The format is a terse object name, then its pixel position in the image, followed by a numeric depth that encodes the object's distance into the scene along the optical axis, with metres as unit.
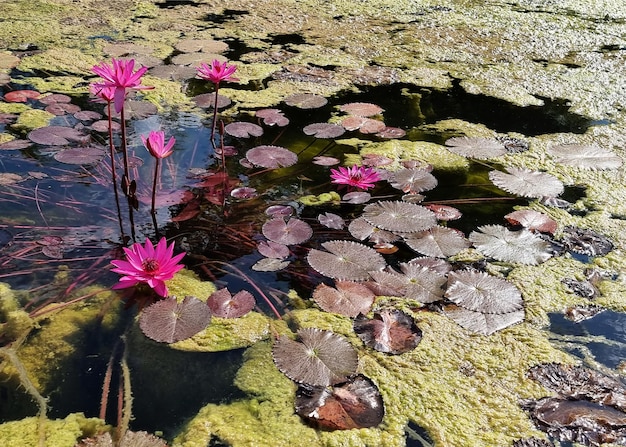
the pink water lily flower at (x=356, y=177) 1.77
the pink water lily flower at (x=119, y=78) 1.41
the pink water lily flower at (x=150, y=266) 1.29
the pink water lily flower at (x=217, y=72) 1.81
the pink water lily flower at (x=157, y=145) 1.40
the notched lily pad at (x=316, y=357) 1.13
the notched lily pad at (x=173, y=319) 1.20
